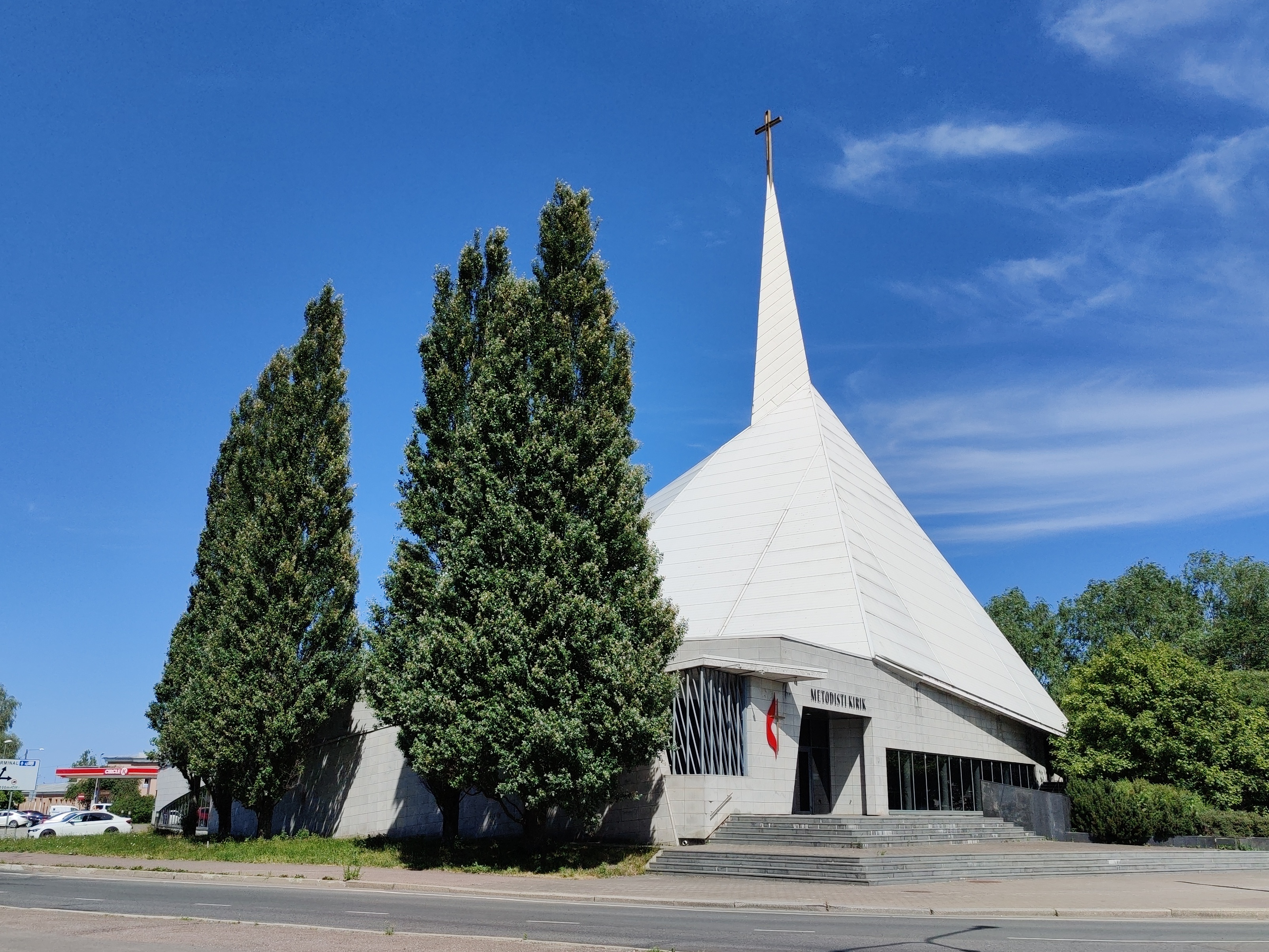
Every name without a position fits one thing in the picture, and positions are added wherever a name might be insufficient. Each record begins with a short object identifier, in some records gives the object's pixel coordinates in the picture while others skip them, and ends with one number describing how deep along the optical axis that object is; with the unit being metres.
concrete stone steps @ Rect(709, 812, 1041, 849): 22.73
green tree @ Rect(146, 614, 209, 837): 28.20
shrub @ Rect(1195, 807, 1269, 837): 31.38
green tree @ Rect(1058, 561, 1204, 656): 69.69
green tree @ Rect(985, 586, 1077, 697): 73.12
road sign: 39.69
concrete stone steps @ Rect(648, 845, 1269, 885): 18.86
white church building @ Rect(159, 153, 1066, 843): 26.50
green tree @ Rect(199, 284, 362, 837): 27.05
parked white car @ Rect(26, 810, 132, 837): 42.81
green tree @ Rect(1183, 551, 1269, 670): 67.38
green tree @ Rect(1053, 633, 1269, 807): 35.06
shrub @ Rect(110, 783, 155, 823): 54.59
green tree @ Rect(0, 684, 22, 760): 86.81
